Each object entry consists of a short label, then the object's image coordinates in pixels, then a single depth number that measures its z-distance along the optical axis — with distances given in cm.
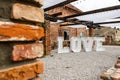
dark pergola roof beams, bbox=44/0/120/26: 226
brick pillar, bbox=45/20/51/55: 347
